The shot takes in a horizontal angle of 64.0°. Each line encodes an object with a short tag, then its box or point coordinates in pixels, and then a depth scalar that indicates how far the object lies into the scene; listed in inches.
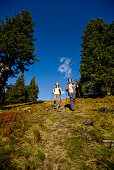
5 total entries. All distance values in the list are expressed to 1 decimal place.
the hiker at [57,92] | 394.9
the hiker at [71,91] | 320.5
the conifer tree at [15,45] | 481.7
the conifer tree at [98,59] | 527.5
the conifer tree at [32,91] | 1422.2
